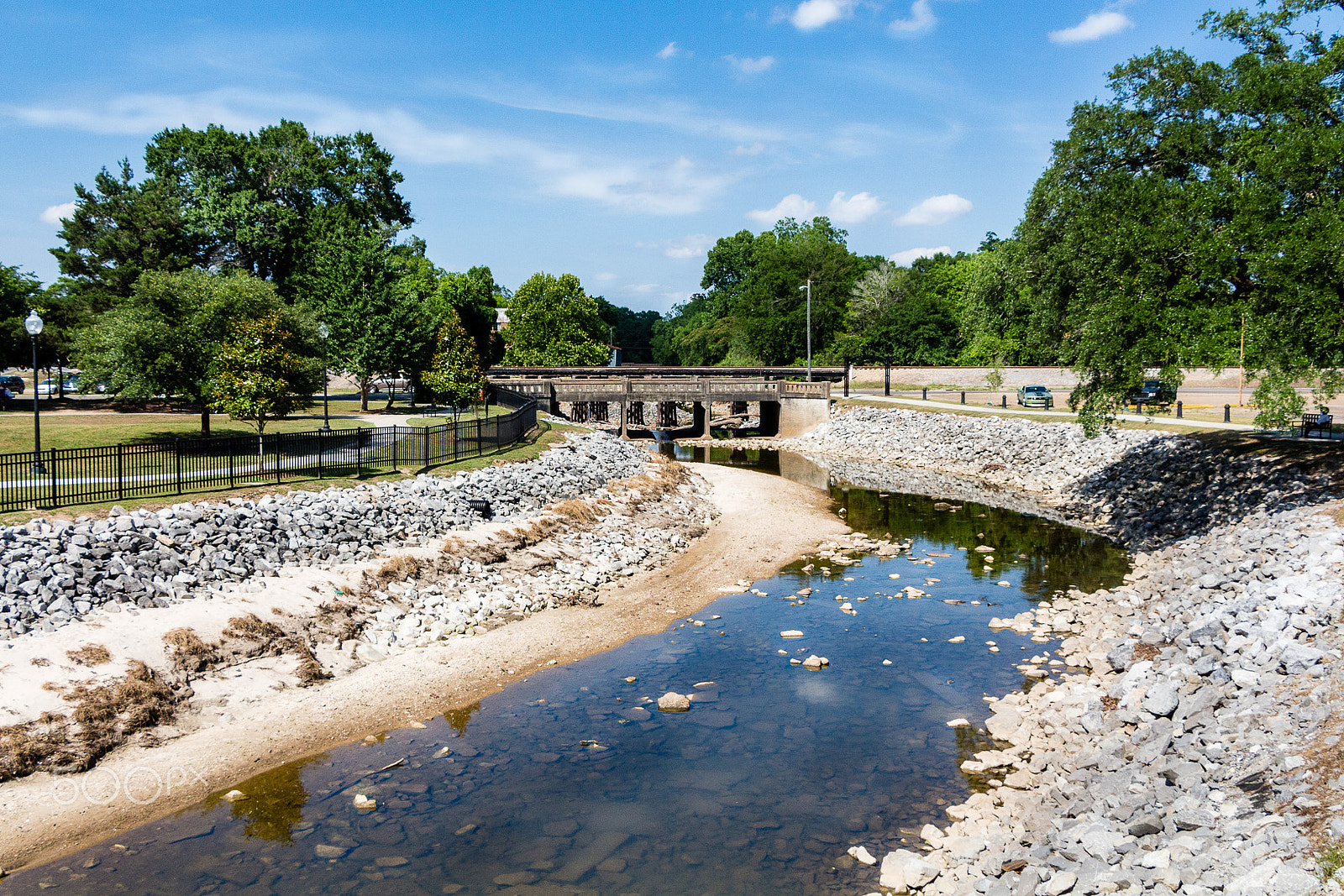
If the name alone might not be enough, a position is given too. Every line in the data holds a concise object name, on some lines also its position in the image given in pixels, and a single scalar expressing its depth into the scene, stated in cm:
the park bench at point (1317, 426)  2825
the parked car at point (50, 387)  5486
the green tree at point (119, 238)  4638
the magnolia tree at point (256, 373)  2394
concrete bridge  5631
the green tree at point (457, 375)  4062
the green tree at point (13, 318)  4481
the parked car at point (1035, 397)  5209
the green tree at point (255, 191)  4953
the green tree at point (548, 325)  7912
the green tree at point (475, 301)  7188
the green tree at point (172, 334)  2844
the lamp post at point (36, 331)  1961
